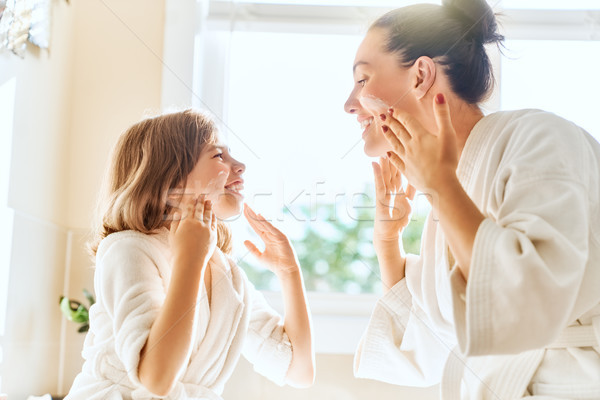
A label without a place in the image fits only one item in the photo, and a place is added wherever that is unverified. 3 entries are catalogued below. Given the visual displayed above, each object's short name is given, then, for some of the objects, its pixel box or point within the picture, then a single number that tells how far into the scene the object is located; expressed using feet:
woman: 2.58
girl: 3.34
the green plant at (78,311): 5.00
